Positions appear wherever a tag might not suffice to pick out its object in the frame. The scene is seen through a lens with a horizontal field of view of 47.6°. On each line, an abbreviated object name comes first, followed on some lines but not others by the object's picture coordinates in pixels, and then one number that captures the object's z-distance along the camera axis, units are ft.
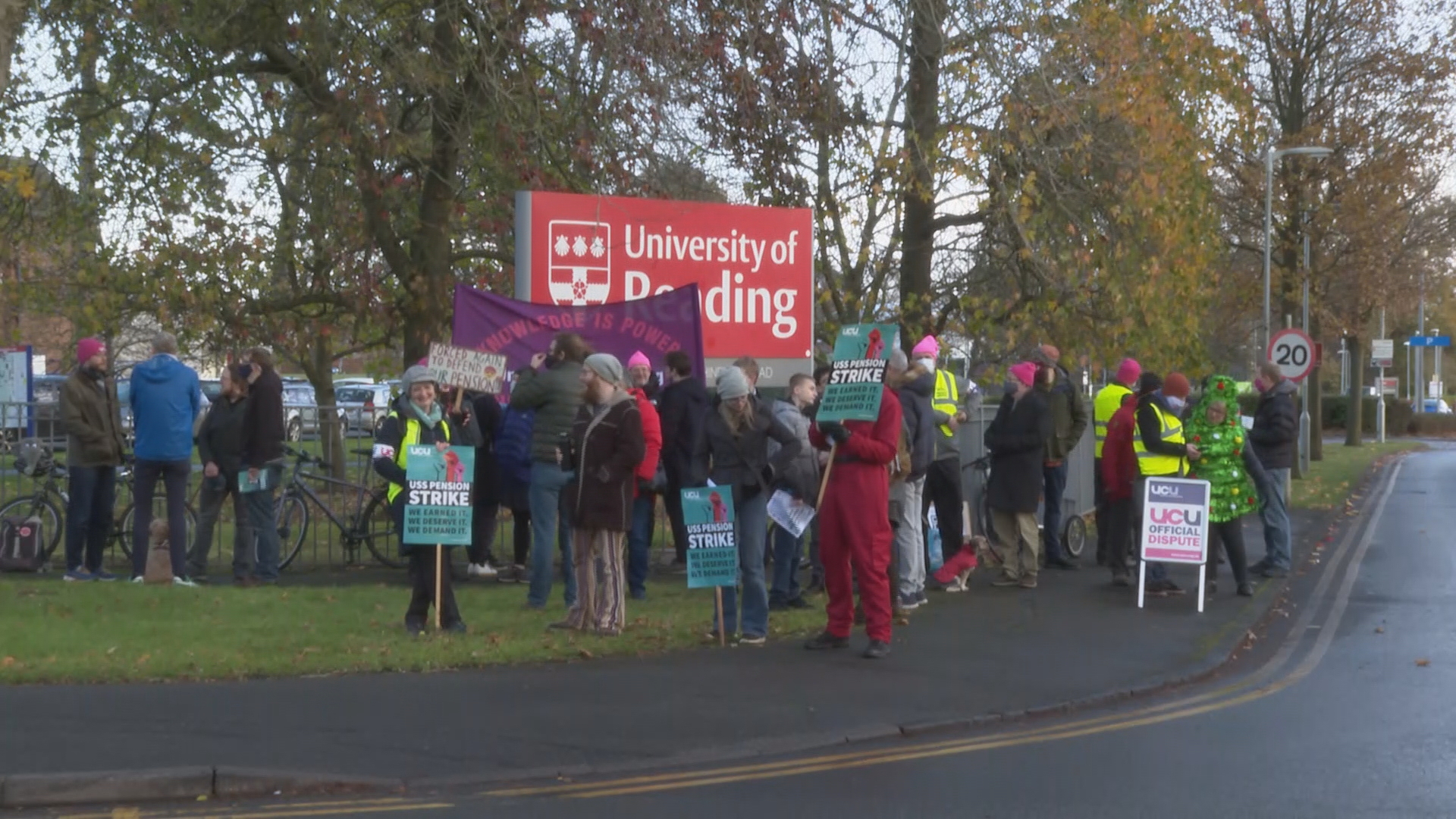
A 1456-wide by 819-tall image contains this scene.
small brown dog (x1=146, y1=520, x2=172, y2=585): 43.47
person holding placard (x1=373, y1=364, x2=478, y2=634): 35.17
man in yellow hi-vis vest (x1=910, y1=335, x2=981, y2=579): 46.21
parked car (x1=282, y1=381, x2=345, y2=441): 49.29
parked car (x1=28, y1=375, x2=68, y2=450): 48.73
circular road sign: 80.48
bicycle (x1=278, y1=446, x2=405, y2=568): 48.34
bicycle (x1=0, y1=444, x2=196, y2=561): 47.06
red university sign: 46.73
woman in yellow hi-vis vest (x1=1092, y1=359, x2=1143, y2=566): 50.03
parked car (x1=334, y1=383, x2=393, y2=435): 49.73
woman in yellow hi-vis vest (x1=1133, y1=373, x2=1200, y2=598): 44.73
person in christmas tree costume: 44.62
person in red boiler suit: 34.19
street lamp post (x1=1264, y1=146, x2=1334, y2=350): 101.70
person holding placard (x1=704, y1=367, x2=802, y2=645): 36.40
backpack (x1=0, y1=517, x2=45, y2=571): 46.19
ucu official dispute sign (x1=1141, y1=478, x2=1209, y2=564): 43.52
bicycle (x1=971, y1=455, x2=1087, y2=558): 53.42
